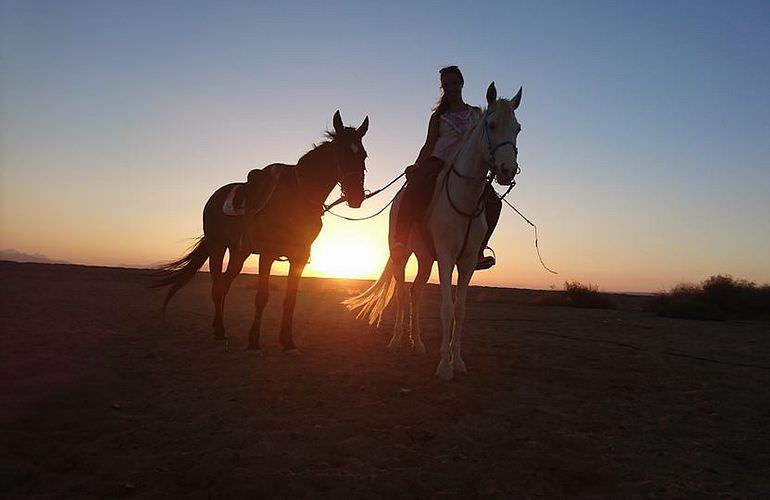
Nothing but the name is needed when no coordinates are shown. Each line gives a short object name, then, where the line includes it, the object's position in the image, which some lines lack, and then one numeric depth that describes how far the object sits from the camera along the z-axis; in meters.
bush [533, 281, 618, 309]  19.80
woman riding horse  6.05
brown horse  6.09
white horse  4.86
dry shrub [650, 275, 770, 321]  16.14
